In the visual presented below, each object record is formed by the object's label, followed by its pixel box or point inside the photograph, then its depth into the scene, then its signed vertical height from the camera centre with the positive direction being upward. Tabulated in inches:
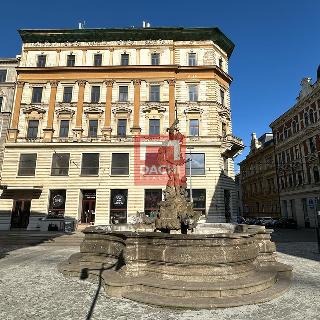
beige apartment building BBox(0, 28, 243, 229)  1160.8 +430.0
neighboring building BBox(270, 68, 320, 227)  1501.0 +379.9
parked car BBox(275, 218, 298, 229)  1545.5 -13.2
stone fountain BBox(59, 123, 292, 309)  289.0 -59.5
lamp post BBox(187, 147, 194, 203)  1154.3 +261.1
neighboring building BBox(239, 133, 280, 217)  2030.0 +310.7
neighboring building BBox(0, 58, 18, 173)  1286.9 +580.1
